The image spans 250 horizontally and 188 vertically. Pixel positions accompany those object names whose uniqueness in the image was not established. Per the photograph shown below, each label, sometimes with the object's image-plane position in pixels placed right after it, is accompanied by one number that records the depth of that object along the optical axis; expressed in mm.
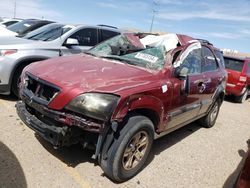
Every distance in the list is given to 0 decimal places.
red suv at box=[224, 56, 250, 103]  6726
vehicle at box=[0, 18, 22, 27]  10134
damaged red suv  2059
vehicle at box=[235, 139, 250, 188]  1761
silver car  3762
